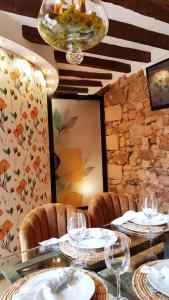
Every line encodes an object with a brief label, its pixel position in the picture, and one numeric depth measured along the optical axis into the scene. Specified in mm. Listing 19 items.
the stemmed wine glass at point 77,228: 1125
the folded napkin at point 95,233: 1350
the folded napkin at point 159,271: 883
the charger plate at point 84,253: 1153
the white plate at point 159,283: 830
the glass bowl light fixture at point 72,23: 1199
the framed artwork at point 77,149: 4191
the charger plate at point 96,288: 842
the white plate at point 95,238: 1251
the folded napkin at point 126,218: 1620
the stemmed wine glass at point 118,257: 876
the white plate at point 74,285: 801
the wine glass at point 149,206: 1458
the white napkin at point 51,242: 1367
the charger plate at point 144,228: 1464
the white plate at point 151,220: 1554
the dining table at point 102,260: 1010
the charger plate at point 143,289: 829
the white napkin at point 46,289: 784
